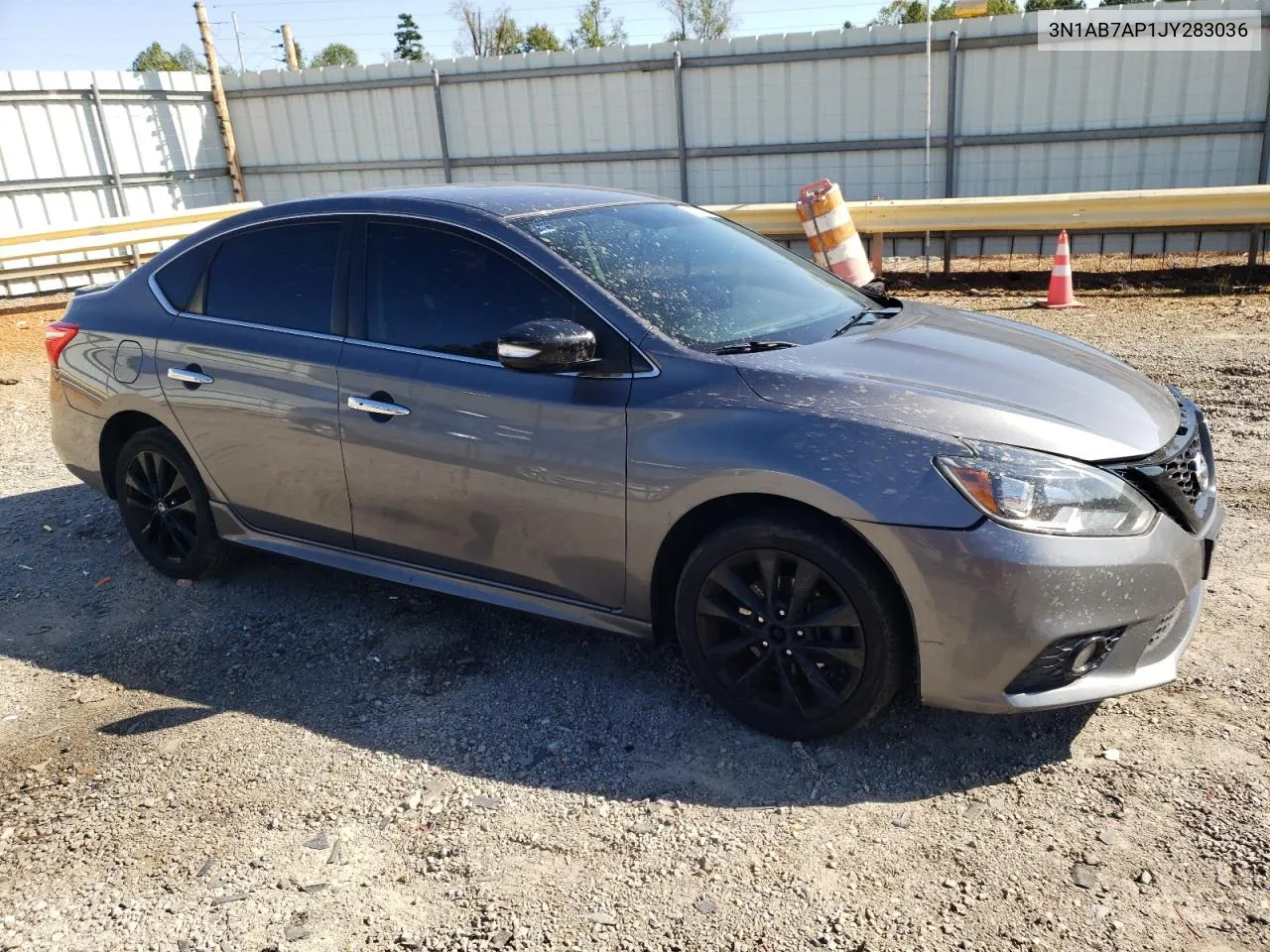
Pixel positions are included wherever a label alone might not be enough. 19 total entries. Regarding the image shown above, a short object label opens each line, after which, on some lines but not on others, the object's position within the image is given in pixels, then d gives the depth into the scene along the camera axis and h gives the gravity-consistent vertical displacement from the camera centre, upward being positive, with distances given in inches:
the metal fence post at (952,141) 525.0 -32.9
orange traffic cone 391.5 -79.7
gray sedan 110.4 -41.6
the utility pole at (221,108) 681.0 +18.1
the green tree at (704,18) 2134.6 +157.9
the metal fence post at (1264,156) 492.7 -49.1
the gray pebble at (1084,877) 100.5 -77.5
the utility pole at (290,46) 843.0 +67.9
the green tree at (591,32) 2282.2 +160.7
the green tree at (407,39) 3634.4 +280.3
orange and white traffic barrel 423.8 -57.5
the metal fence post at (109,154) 626.2 -5.6
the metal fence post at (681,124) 587.5 -14.6
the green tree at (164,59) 3186.5 +265.3
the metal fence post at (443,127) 652.1 -5.9
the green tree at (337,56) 3097.9 +211.5
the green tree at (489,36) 2345.0 +171.9
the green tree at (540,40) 2527.1 +167.0
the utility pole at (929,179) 486.6 -52.1
